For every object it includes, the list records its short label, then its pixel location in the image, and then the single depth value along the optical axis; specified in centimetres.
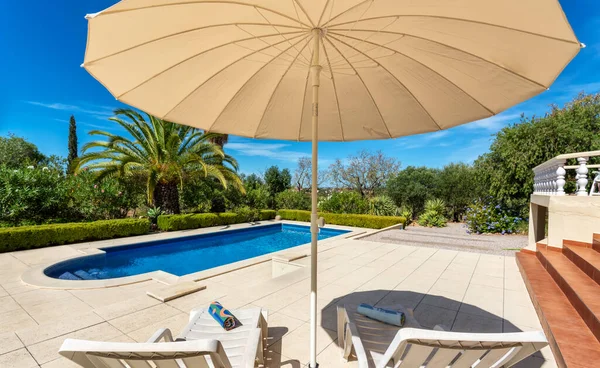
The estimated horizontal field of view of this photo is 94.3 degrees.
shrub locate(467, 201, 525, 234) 1124
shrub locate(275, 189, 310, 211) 1884
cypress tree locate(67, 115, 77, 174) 2952
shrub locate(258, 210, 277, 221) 1687
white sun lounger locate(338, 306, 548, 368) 144
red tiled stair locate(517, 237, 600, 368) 266
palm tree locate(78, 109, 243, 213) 1170
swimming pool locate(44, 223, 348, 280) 746
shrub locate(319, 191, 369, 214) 1583
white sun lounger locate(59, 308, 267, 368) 134
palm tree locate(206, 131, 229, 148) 1786
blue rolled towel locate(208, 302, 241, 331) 262
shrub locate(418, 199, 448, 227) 1487
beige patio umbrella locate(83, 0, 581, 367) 165
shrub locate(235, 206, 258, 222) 1547
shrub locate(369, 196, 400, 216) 1540
